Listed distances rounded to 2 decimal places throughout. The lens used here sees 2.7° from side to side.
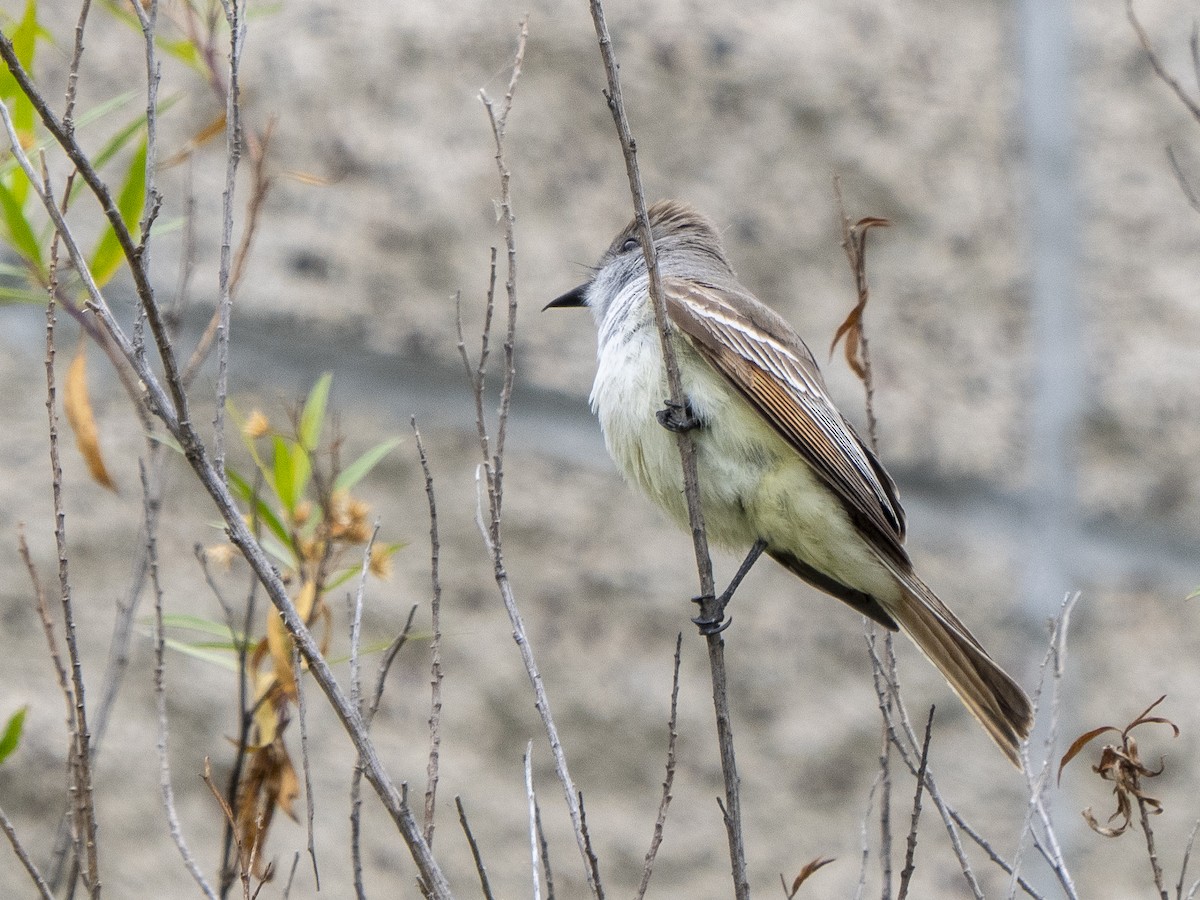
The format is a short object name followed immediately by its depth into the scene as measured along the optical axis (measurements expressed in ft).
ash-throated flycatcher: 22.21
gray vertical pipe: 22.43
